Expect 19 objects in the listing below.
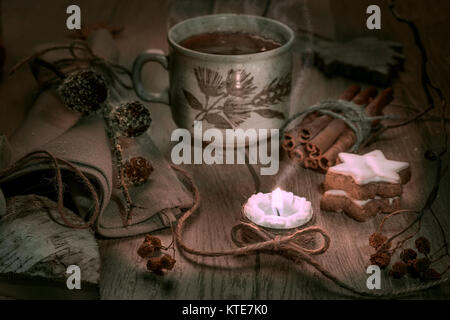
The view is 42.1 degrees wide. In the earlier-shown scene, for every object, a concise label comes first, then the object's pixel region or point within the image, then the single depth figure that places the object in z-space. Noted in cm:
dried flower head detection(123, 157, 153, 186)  100
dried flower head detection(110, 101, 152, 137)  106
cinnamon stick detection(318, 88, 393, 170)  109
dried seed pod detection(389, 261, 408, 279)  85
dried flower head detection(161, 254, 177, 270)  85
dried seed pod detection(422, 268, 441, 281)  84
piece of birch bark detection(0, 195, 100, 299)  82
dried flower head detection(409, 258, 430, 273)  85
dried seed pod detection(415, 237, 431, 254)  89
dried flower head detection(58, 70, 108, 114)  109
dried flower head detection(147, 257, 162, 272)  85
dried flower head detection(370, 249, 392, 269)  87
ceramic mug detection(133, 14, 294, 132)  103
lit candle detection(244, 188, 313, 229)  88
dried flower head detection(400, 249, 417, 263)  87
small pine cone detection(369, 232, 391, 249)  90
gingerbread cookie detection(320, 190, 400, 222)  96
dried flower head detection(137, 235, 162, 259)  89
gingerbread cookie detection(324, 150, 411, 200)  96
